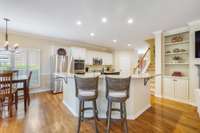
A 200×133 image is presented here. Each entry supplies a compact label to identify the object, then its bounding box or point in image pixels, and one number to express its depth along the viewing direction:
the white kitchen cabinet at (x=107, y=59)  6.00
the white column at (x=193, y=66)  2.71
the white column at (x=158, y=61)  3.45
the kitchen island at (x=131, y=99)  2.16
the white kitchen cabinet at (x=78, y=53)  4.50
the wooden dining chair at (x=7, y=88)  2.15
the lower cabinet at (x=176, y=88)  2.96
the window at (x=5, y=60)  3.42
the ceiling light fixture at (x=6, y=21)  2.70
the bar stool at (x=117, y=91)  1.65
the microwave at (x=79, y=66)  4.46
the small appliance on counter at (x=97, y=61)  5.44
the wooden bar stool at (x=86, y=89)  1.69
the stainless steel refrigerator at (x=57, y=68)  4.04
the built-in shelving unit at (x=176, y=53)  3.23
